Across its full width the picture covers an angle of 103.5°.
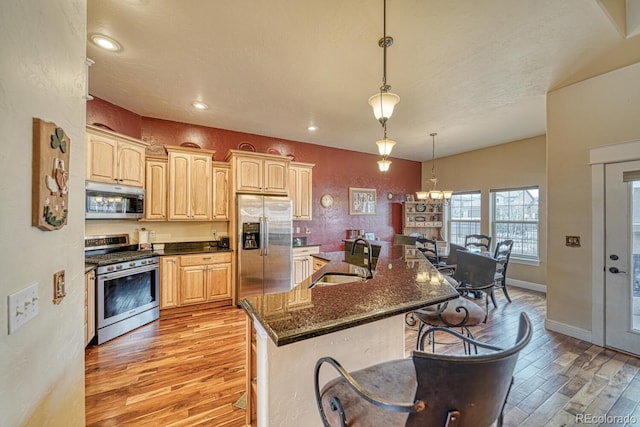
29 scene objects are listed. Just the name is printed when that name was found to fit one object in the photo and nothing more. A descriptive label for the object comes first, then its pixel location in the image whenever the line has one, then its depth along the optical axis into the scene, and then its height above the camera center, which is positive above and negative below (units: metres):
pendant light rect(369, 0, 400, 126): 1.94 +0.88
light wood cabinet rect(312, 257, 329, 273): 3.09 -0.62
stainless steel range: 2.75 -0.85
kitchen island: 1.02 -0.62
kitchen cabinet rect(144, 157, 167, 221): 3.63 +0.35
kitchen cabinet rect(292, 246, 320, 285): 4.50 -0.88
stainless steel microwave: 2.99 +0.16
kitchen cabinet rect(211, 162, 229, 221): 4.05 +0.35
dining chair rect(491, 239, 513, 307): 4.04 -0.86
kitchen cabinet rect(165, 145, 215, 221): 3.75 +0.46
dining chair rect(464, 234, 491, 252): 4.98 -0.60
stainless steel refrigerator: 3.88 -0.47
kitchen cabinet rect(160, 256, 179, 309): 3.50 -0.95
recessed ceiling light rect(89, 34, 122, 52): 2.11 +1.48
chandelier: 5.00 +0.41
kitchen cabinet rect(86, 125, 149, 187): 2.95 +0.71
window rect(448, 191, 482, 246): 5.79 -0.01
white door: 2.51 -0.42
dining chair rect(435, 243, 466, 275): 3.33 -0.59
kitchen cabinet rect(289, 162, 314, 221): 4.79 +0.49
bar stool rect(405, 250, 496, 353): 1.75 -0.67
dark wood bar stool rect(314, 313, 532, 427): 0.65 -0.50
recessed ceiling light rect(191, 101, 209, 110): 3.35 +1.47
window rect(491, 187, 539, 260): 4.88 -0.09
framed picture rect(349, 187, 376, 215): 5.73 +0.31
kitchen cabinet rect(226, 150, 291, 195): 3.98 +0.69
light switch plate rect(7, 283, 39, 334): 0.79 -0.31
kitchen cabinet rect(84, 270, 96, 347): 2.54 -0.95
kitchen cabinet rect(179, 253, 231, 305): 3.64 -0.95
